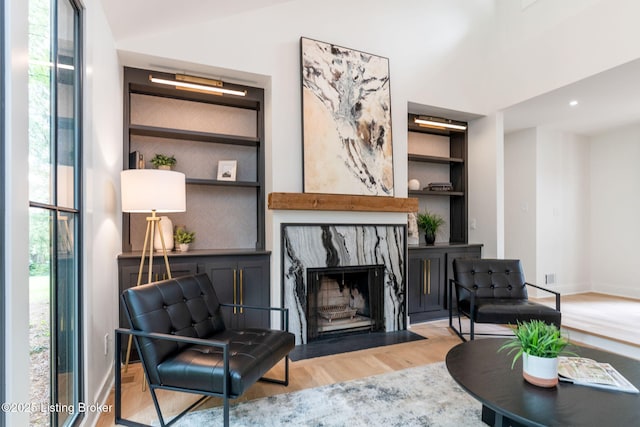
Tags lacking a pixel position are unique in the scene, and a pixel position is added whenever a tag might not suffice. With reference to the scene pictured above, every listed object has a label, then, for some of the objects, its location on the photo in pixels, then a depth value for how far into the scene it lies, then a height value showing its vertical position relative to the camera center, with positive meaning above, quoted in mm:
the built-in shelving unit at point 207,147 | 3283 +711
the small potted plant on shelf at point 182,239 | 3214 -243
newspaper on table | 1602 -829
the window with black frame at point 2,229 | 1013 -46
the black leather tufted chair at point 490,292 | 3086 -829
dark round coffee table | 1356 -842
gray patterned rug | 1999 -1258
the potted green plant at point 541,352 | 1585 -677
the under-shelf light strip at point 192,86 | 3110 +1241
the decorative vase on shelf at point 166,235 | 3162 -201
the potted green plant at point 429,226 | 4344 -165
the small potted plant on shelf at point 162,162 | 3197 +512
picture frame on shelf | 3508 +468
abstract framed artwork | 3432 +1008
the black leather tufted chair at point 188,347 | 1781 -830
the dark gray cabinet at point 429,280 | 4000 -820
